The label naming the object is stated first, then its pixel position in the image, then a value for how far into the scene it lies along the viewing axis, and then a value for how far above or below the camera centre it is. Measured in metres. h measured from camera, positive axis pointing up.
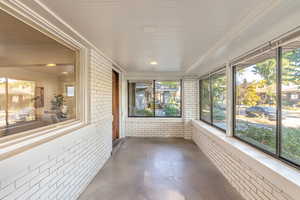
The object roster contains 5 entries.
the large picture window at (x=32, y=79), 1.68 +0.27
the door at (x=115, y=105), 4.80 -0.21
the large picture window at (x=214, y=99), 3.59 -0.02
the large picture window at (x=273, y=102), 1.72 -0.05
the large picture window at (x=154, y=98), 5.75 +0.00
